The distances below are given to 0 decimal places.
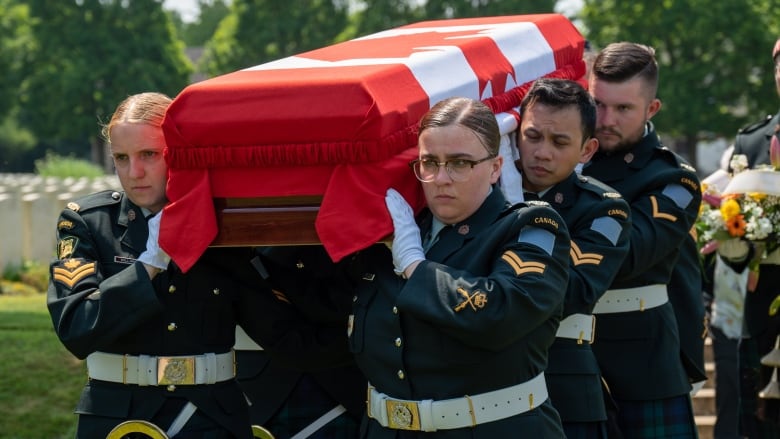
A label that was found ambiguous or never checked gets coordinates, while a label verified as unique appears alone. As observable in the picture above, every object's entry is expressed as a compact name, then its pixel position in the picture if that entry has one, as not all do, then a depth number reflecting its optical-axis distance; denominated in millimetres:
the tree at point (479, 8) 38062
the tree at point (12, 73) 45031
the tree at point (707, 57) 31844
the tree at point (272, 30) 41531
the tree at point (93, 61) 41531
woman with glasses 3502
